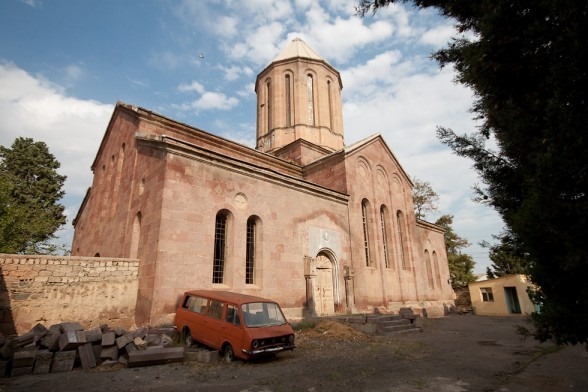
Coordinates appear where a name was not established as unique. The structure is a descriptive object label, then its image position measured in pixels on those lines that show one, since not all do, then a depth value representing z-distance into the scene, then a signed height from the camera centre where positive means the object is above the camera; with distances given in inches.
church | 449.1 +145.3
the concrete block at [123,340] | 304.1 -37.4
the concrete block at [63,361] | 282.2 -51.3
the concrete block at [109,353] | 298.2 -47.4
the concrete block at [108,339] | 301.9 -35.7
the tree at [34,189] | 943.7 +337.7
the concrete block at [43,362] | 276.4 -50.3
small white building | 969.5 -21.8
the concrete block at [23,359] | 271.7 -46.3
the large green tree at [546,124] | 143.2 +77.6
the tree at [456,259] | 1376.7 +130.0
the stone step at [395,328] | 489.7 -54.8
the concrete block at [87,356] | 290.0 -48.6
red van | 305.7 -28.3
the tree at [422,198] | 1332.4 +369.5
